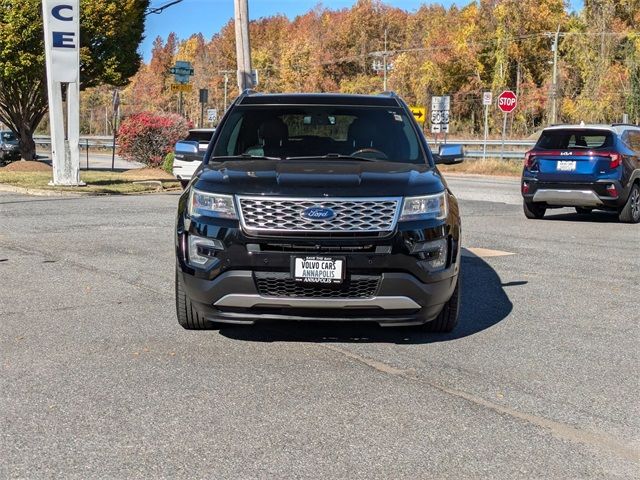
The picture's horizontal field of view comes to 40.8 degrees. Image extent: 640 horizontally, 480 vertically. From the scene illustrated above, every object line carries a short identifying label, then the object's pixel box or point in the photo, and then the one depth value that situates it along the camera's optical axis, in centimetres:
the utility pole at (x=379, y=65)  8844
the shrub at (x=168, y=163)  2729
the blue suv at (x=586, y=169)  1473
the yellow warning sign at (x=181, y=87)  2981
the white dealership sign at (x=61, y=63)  1991
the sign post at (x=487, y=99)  3546
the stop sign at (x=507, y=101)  3559
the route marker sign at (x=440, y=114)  3497
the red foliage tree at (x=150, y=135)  2894
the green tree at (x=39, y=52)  2858
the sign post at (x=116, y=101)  3116
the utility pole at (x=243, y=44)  2259
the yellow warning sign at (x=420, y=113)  3748
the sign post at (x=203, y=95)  2992
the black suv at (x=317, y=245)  559
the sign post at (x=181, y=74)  2984
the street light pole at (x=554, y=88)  5456
